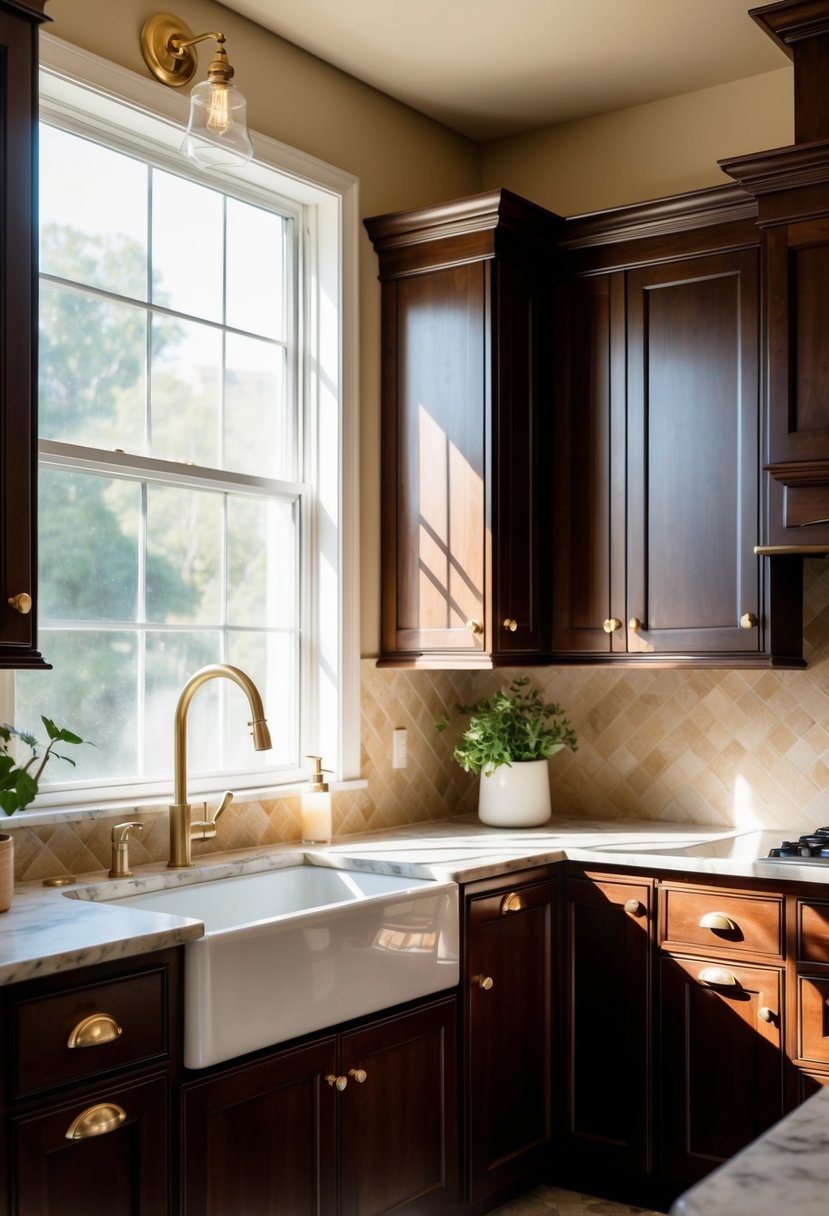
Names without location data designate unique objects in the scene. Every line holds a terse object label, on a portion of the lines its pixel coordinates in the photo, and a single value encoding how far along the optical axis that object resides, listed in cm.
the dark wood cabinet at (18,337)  210
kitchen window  275
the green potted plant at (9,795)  217
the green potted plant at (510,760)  348
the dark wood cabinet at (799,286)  294
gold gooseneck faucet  270
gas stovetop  284
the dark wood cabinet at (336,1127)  216
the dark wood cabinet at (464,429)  333
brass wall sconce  196
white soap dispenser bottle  313
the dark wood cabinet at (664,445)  317
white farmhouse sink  214
